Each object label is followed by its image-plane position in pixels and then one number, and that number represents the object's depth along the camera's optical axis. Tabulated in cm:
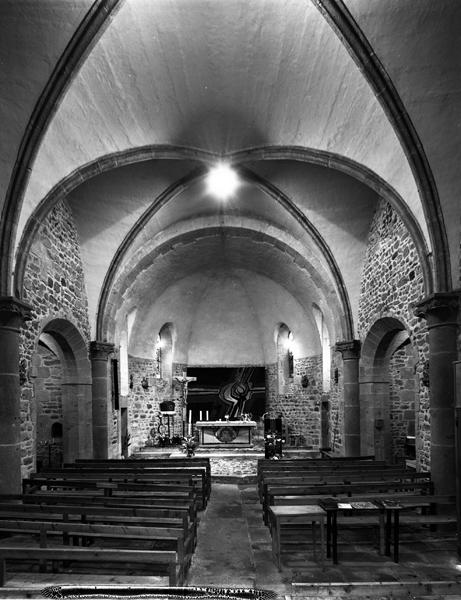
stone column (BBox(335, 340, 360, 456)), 1448
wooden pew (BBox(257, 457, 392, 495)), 1005
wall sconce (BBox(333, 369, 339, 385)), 1609
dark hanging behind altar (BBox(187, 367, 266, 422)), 2408
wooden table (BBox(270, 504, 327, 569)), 655
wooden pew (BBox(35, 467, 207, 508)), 953
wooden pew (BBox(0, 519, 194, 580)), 568
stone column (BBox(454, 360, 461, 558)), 732
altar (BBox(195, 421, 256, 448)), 1991
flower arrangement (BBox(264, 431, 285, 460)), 1593
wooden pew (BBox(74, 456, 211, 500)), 1136
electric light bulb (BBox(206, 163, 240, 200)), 1292
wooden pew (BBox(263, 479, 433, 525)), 807
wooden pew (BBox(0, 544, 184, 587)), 512
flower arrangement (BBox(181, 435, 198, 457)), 1689
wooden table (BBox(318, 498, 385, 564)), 666
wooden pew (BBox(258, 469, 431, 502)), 903
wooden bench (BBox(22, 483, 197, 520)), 730
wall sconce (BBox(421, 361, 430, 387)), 988
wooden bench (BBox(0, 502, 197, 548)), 626
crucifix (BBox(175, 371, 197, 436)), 2198
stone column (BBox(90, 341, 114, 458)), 1411
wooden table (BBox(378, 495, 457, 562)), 689
